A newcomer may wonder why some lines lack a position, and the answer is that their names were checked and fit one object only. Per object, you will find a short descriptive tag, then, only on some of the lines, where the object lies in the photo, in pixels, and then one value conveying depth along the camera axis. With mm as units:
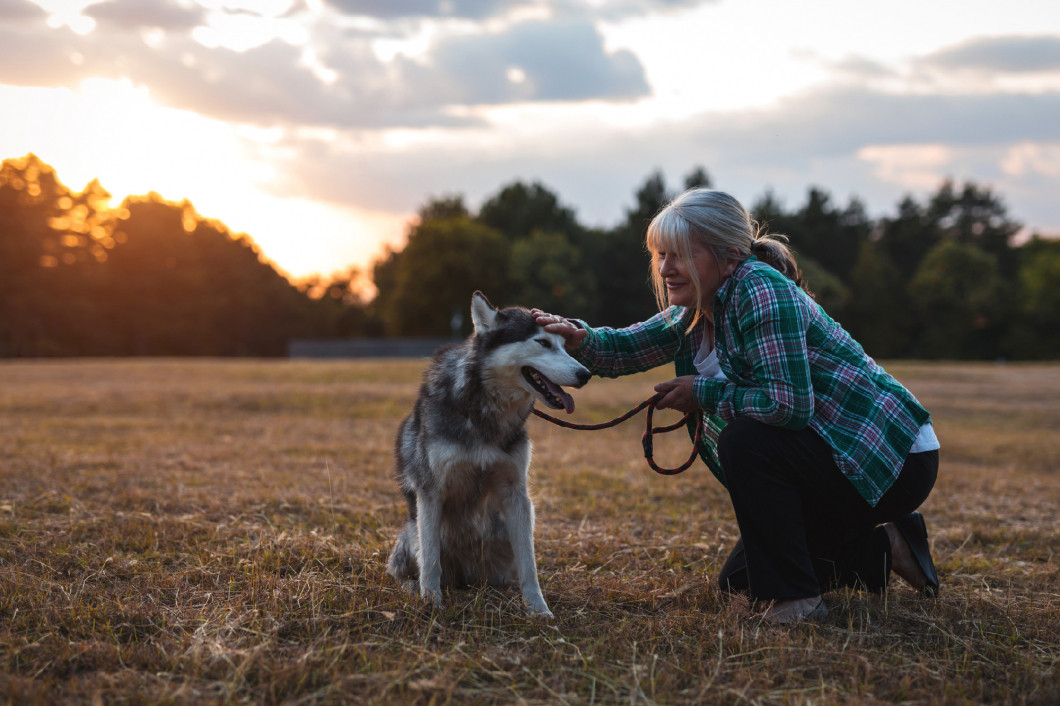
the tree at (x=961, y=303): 51188
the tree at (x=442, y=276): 56438
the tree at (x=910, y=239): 58844
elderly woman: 3596
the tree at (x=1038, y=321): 50469
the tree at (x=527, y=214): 63047
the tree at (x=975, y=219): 59062
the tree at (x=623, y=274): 56250
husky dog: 3932
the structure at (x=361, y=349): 47562
